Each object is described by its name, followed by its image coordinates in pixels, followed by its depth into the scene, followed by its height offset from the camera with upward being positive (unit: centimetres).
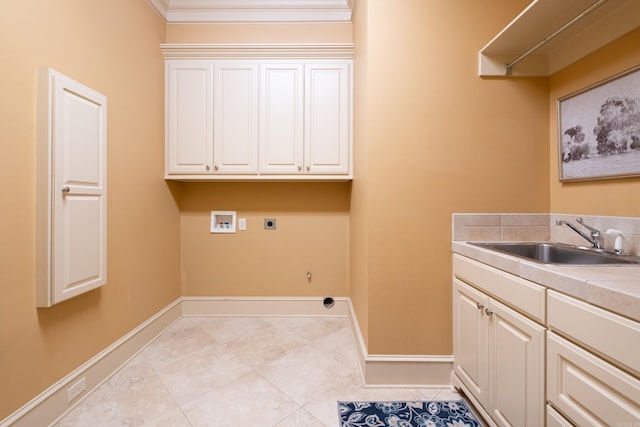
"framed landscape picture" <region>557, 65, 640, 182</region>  133 +45
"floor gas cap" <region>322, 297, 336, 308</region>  286 -93
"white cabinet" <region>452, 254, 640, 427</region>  79 -52
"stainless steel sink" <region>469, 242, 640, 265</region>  138 -21
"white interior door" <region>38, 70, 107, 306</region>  143 +12
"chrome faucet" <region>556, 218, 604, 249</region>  144 -12
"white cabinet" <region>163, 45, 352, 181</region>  253 +93
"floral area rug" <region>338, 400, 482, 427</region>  146 -111
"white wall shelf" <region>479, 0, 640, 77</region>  132 +98
